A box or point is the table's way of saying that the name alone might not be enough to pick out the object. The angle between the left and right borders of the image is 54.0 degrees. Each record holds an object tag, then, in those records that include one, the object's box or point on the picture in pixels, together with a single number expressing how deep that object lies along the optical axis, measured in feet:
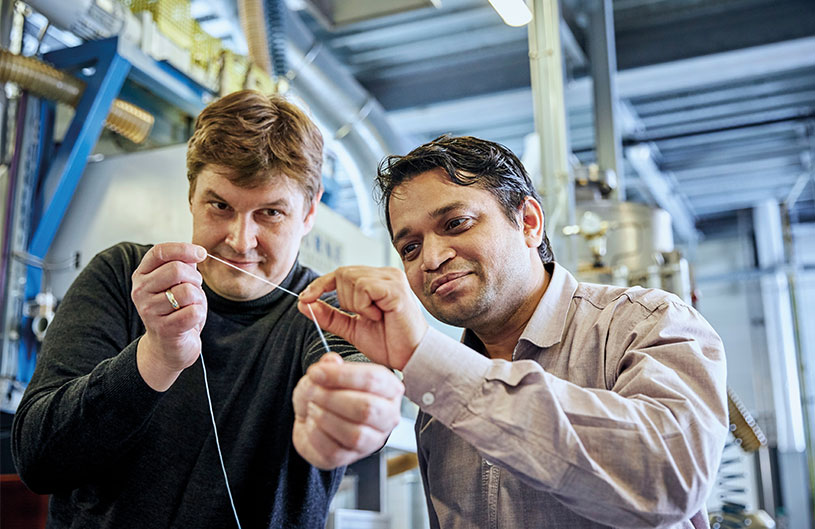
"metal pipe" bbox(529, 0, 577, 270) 11.39
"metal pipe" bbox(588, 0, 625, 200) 14.20
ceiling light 6.33
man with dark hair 2.86
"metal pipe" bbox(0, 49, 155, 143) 7.75
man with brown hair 3.61
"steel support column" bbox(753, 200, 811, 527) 23.57
